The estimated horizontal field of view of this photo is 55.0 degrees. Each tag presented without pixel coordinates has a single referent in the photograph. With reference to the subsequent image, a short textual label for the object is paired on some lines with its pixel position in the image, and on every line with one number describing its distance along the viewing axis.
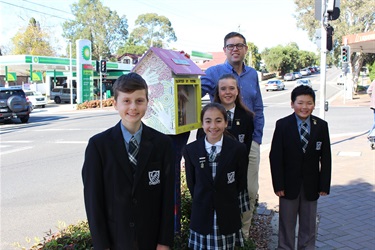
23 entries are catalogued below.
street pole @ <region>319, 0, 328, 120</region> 8.20
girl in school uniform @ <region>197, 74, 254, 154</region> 3.11
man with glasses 3.47
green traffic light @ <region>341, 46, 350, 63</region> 20.86
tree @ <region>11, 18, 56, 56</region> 55.03
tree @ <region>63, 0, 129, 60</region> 69.75
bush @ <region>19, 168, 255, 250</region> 2.91
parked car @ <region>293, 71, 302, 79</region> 64.06
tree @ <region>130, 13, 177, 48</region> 83.81
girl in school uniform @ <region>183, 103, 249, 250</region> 2.73
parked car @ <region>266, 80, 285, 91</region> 42.75
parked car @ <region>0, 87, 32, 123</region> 18.16
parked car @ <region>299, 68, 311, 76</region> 73.29
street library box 2.89
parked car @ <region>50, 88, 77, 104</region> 36.03
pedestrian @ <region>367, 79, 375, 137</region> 8.92
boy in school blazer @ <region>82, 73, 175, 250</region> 2.03
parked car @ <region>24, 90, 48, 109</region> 30.36
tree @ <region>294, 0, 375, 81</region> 32.62
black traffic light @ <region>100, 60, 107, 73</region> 27.76
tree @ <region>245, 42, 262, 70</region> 63.50
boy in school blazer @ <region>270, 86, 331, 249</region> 3.32
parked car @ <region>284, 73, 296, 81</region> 61.45
